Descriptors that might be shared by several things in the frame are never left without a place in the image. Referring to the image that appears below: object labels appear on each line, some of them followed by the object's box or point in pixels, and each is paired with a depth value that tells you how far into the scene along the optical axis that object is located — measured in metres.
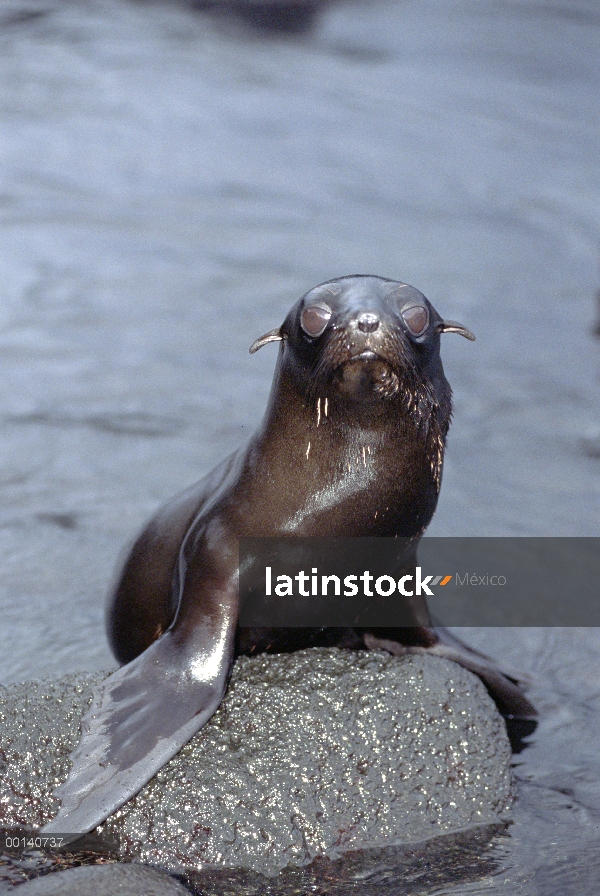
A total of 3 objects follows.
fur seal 9.66
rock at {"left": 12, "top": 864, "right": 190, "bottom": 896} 8.48
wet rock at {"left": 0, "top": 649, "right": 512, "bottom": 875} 9.45
